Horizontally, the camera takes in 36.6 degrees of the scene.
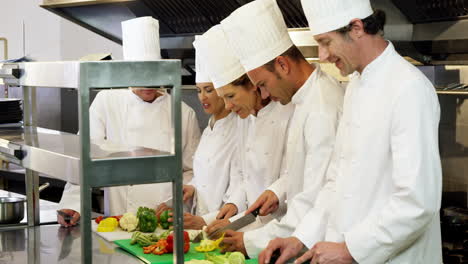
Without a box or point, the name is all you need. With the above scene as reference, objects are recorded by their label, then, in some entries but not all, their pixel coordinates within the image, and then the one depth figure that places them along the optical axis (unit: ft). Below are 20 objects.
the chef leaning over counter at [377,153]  6.63
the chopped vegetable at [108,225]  9.58
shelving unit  6.03
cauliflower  9.53
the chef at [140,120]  12.48
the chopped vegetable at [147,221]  9.57
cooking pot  9.71
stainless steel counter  8.11
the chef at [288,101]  8.23
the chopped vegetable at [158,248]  8.27
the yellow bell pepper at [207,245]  8.54
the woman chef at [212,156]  11.27
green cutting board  8.05
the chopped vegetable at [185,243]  8.25
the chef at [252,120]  9.93
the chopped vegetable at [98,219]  10.11
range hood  9.96
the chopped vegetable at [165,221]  9.76
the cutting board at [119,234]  9.07
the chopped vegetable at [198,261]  7.78
